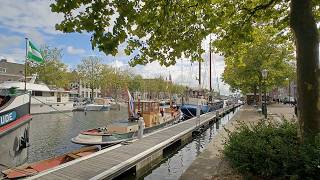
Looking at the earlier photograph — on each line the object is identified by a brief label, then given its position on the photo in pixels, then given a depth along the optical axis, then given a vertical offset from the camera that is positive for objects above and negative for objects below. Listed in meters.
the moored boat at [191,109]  25.19 -2.17
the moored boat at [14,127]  7.12 -1.41
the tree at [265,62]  22.01 +3.94
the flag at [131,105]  14.32 -0.89
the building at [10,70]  50.45 +6.17
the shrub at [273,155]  4.06 -1.45
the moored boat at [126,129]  11.39 -2.49
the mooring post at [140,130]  10.91 -2.14
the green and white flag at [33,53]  9.53 +2.02
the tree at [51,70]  38.96 +4.87
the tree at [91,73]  49.92 +5.38
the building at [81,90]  62.74 +1.03
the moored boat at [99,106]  38.78 -2.68
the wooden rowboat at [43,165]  6.85 -2.98
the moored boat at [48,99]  30.38 -1.09
